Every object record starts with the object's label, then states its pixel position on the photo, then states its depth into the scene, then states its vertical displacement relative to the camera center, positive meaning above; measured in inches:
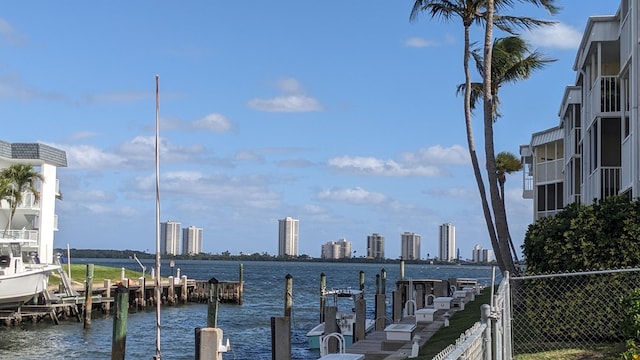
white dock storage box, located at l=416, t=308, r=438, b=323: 968.3 -89.7
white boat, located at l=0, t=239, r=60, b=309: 1488.7 -78.5
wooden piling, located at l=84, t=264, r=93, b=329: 1577.3 -123.7
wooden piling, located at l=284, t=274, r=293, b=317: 1364.3 -96.1
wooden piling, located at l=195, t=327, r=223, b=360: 533.6 -69.2
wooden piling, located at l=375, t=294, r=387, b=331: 1219.6 -99.4
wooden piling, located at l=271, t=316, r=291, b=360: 733.9 -90.9
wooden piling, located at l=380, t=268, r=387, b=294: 1868.8 -88.9
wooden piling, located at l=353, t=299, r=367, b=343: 1068.5 -106.8
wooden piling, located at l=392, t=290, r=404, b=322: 1389.8 -111.7
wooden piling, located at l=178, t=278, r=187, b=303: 2361.0 -161.7
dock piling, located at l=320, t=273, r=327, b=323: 1678.6 -129.4
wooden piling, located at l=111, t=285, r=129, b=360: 888.3 -96.7
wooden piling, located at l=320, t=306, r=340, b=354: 1058.7 -105.5
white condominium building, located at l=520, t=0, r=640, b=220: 788.6 +159.6
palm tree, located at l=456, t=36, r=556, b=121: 1185.4 +255.7
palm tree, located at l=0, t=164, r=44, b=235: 1977.1 +127.2
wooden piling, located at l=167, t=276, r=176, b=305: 2260.6 -155.5
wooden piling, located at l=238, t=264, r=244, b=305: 2388.0 -158.3
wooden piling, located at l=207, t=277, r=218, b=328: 796.6 -72.0
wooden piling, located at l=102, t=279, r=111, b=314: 1876.8 -144.0
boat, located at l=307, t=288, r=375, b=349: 1165.7 -137.7
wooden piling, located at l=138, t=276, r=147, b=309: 2076.2 -157.4
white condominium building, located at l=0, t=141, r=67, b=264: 2084.2 +81.1
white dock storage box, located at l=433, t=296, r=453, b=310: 1127.0 -87.7
